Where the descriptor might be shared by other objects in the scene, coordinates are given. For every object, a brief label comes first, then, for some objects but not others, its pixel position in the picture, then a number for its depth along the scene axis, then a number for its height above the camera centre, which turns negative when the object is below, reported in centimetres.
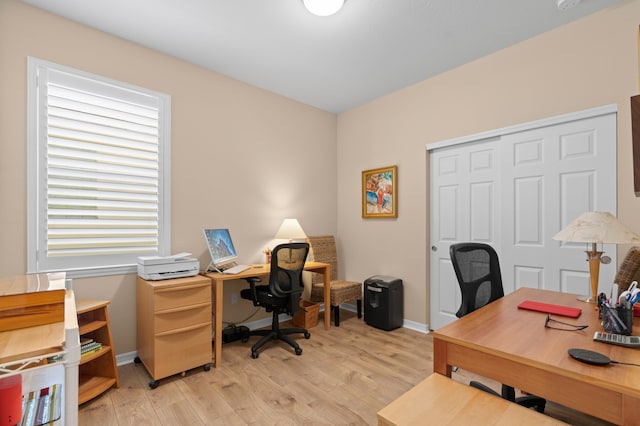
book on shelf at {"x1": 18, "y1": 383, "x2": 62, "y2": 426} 79 -52
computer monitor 286 -31
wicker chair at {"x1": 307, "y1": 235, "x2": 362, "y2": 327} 362 -87
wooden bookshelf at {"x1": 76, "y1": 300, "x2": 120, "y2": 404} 213 -99
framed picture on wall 370 +28
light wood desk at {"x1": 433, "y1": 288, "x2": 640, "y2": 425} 90 -50
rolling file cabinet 229 -87
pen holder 122 -43
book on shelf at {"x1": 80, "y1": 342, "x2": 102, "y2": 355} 213 -95
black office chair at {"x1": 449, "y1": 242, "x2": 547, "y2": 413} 180 -40
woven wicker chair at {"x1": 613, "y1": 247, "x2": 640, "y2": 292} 173 -33
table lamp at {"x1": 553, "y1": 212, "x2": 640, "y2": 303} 149 -9
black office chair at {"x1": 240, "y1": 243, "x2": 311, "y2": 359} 282 -67
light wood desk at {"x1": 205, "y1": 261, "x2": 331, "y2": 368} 259 -66
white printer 247 -44
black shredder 341 -101
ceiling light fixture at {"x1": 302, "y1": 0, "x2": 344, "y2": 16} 212 +148
